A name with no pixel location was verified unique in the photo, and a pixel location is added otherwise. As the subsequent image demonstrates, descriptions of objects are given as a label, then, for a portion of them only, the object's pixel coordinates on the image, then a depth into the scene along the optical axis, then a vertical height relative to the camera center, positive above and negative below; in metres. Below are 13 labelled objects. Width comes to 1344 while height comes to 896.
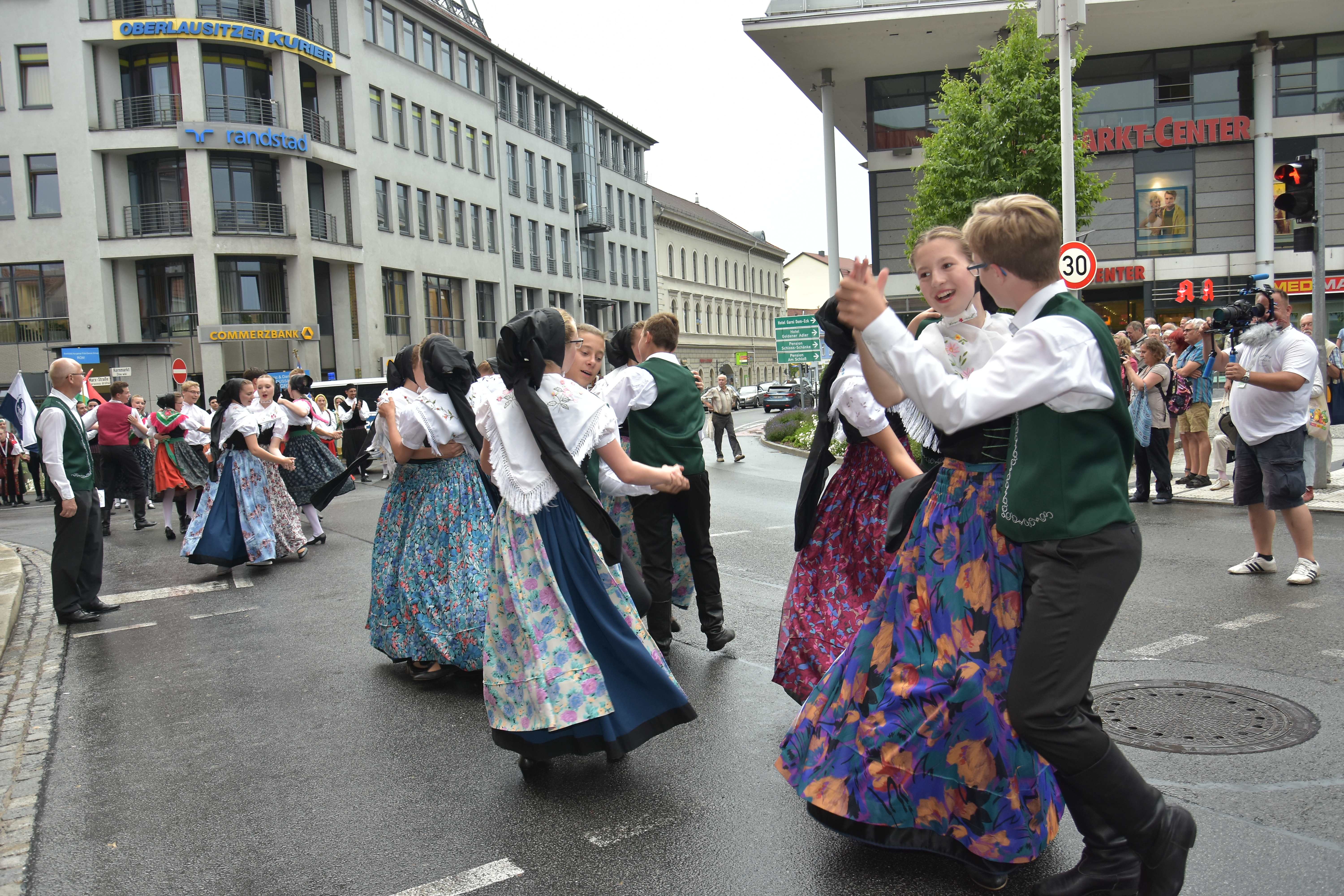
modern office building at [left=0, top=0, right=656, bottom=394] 34.84 +7.33
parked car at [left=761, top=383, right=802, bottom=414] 45.69 -1.40
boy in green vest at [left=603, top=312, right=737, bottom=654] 5.73 -0.56
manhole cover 4.04 -1.53
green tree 20.64 +4.53
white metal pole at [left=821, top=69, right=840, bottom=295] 30.20 +6.06
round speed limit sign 13.71 +1.19
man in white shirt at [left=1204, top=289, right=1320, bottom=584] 6.55 -0.45
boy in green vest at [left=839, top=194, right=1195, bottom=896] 2.52 -0.33
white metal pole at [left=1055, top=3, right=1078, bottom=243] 15.50 +3.35
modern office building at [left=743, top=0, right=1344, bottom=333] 30.91 +7.04
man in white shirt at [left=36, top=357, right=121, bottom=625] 7.49 -0.77
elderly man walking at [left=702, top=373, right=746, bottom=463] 19.64 -0.77
